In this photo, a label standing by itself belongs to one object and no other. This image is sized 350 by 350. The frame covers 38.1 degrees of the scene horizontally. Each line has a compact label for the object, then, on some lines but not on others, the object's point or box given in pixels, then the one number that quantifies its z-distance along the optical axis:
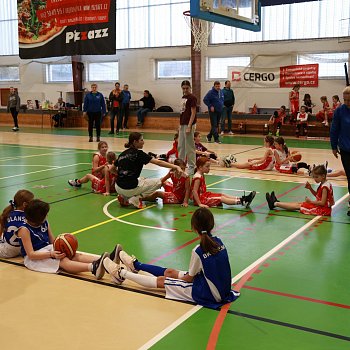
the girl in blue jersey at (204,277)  4.19
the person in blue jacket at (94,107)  17.03
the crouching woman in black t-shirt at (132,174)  7.68
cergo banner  20.66
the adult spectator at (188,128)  10.84
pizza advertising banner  20.62
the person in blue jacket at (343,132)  6.83
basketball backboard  11.47
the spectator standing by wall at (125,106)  22.26
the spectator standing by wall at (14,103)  22.14
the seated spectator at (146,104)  23.69
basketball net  19.81
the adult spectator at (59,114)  25.61
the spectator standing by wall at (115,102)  21.05
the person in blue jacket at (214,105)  16.47
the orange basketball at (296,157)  11.33
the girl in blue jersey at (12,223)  5.26
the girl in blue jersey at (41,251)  5.00
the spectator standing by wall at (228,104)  19.72
